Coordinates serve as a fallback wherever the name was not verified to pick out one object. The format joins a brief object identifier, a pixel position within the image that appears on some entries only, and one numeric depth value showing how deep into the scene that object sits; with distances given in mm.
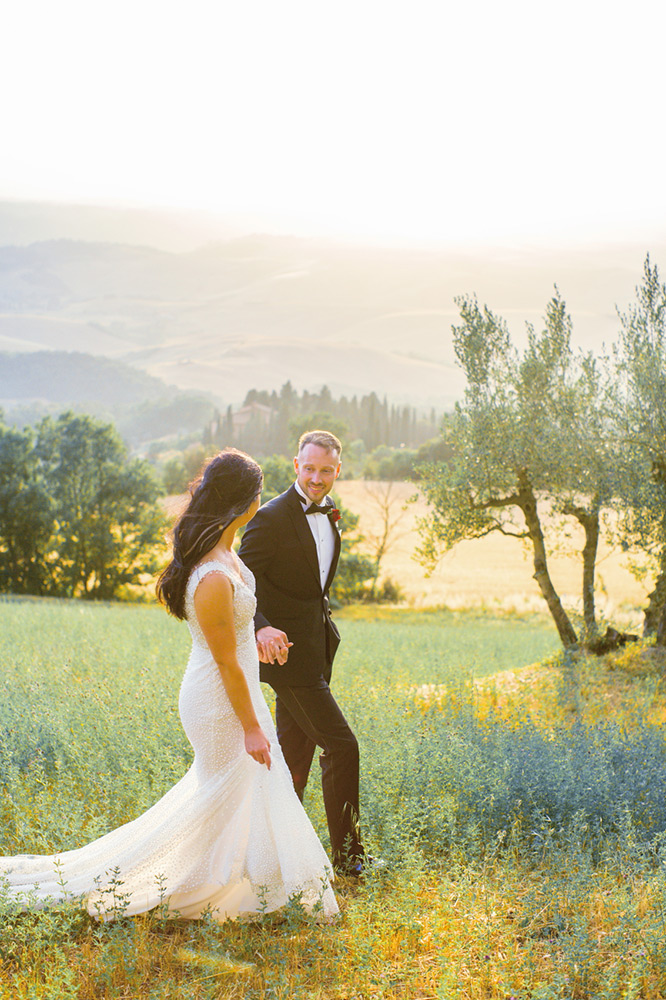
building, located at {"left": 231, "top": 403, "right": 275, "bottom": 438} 182500
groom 5258
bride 4453
